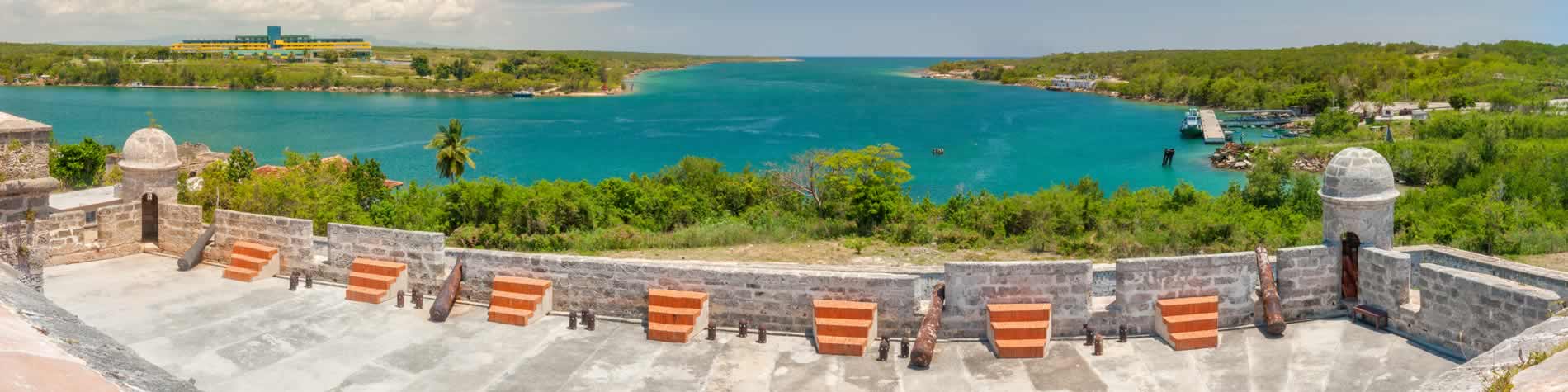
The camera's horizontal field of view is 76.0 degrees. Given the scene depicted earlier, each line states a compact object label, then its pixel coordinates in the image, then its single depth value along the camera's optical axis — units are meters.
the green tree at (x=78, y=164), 39.97
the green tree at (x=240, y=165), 33.41
